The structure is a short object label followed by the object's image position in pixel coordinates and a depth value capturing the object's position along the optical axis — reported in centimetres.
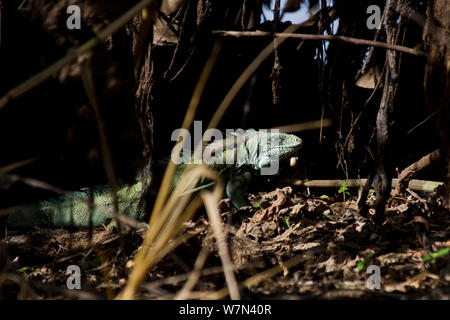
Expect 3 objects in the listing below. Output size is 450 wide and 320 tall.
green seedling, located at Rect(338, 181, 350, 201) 402
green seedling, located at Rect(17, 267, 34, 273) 281
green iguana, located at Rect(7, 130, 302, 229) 431
